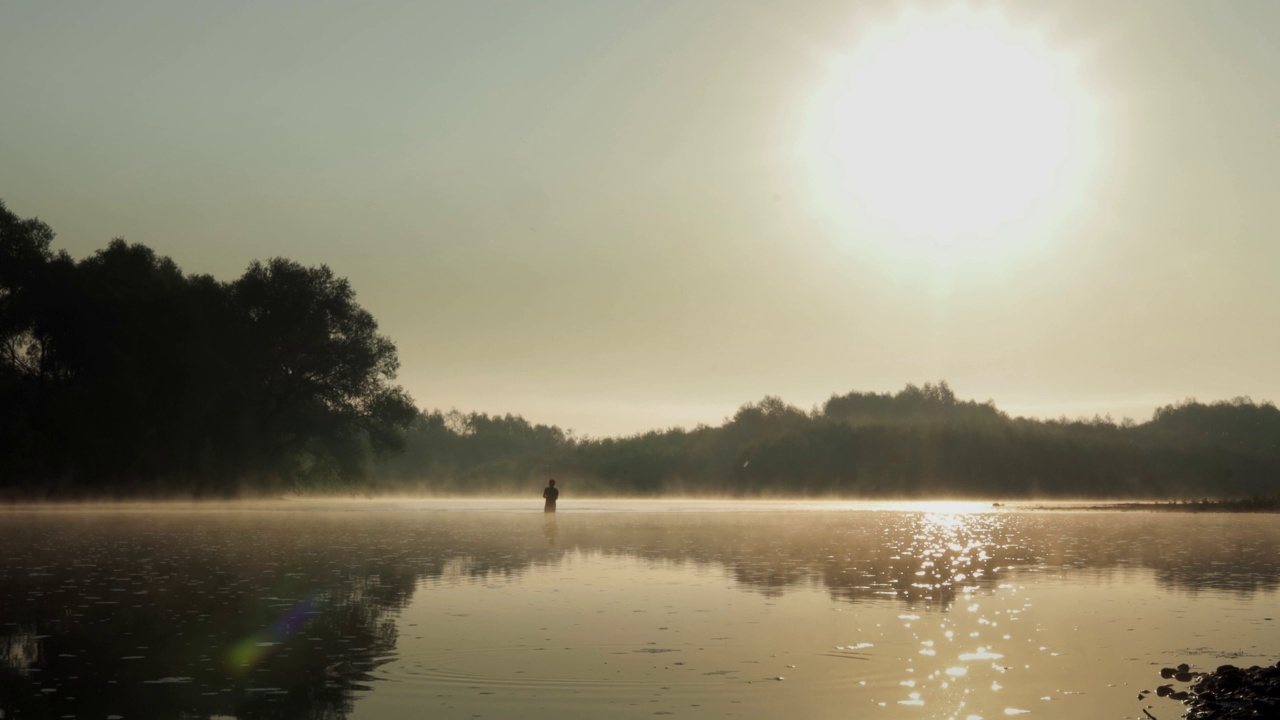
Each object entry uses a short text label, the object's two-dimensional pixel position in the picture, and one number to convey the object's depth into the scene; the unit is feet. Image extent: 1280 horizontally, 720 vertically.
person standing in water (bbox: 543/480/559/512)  208.85
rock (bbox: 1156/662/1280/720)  39.99
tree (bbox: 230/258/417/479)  287.28
